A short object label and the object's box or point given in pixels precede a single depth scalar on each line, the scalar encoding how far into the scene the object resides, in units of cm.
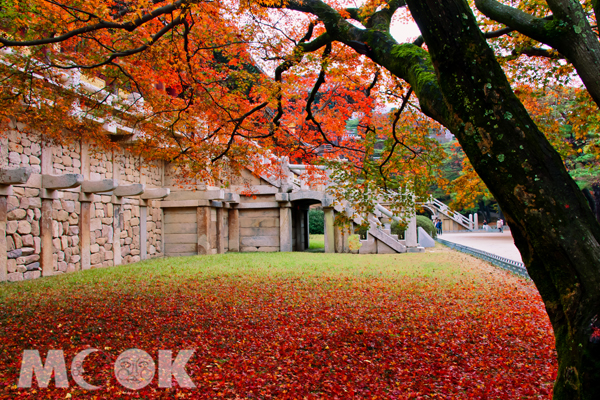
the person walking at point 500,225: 3127
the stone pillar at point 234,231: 1612
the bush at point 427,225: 2159
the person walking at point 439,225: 3089
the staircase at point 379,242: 1509
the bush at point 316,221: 2591
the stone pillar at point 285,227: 1569
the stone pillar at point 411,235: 1546
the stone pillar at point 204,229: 1470
